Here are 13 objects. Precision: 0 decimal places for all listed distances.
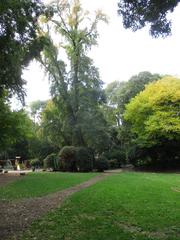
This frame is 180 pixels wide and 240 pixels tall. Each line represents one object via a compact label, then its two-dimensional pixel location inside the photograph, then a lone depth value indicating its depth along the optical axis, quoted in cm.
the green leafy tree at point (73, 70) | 2219
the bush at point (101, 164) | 2060
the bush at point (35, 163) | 2645
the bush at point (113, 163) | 2549
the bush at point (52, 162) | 2086
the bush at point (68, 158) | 1982
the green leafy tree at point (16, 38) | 869
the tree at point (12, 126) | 1590
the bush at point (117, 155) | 2663
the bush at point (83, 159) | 1980
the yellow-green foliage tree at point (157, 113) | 2144
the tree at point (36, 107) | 3742
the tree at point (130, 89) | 2887
